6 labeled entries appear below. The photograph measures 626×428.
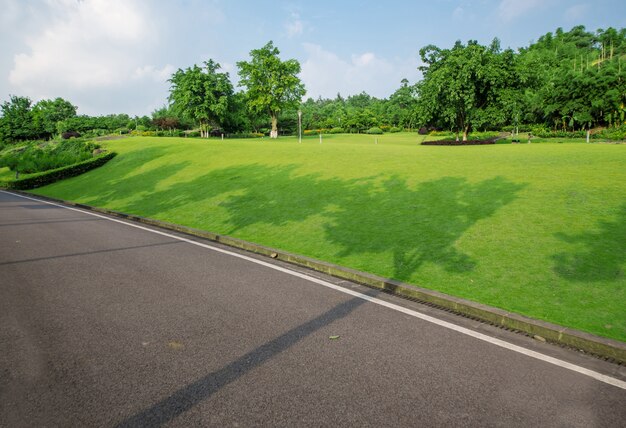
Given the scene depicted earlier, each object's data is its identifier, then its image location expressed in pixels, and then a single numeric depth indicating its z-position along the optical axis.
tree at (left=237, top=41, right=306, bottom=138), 60.97
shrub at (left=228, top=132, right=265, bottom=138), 64.94
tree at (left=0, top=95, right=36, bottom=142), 79.25
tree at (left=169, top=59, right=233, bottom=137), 61.88
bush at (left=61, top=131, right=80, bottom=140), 64.34
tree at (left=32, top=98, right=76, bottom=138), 82.25
